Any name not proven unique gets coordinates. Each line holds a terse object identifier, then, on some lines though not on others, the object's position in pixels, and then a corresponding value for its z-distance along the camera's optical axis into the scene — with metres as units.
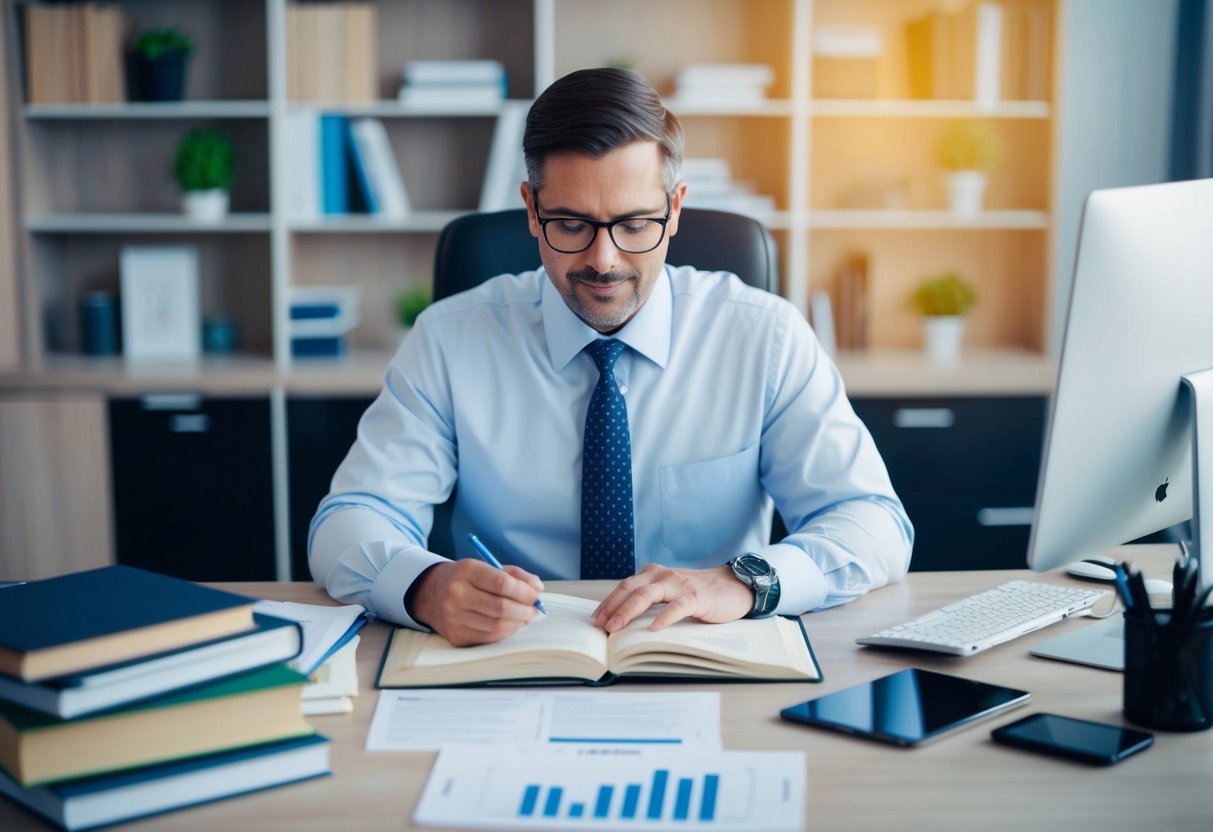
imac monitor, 1.11
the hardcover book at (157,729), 0.89
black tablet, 1.04
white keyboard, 1.23
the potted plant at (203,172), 3.21
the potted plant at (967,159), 3.28
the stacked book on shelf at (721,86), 3.21
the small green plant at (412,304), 3.29
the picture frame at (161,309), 3.26
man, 1.57
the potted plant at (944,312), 3.29
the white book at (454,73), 3.19
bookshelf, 3.20
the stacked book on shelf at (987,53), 3.25
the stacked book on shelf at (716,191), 3.25
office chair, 1.91
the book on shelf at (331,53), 3.17
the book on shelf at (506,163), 3.18
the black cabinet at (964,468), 3.05
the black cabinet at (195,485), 3.05
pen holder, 1.04
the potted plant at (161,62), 3.19
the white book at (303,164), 3.17
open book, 1.15
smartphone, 1.00
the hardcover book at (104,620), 0.88
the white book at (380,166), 3.21
